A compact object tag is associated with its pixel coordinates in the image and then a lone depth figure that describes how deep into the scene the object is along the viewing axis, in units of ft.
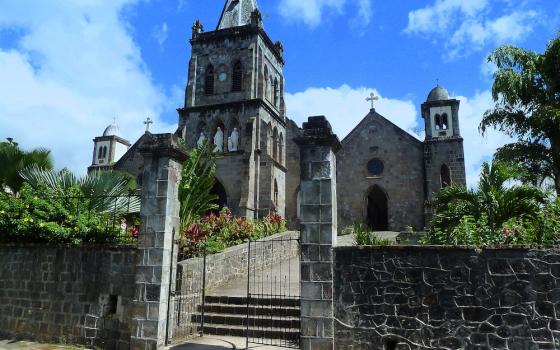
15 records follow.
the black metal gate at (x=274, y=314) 27.08
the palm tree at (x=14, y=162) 39.04
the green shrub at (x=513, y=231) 24.31
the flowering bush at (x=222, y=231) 37.60
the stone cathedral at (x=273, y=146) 77.36
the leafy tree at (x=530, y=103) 49.16
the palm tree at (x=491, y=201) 29.86
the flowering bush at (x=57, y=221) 29.86
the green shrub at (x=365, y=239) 28.94
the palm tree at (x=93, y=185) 33.63
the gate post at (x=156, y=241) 24.81
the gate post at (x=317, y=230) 22.45
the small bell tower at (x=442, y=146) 75.92
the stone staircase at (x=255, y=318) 27.63
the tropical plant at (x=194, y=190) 40.06
